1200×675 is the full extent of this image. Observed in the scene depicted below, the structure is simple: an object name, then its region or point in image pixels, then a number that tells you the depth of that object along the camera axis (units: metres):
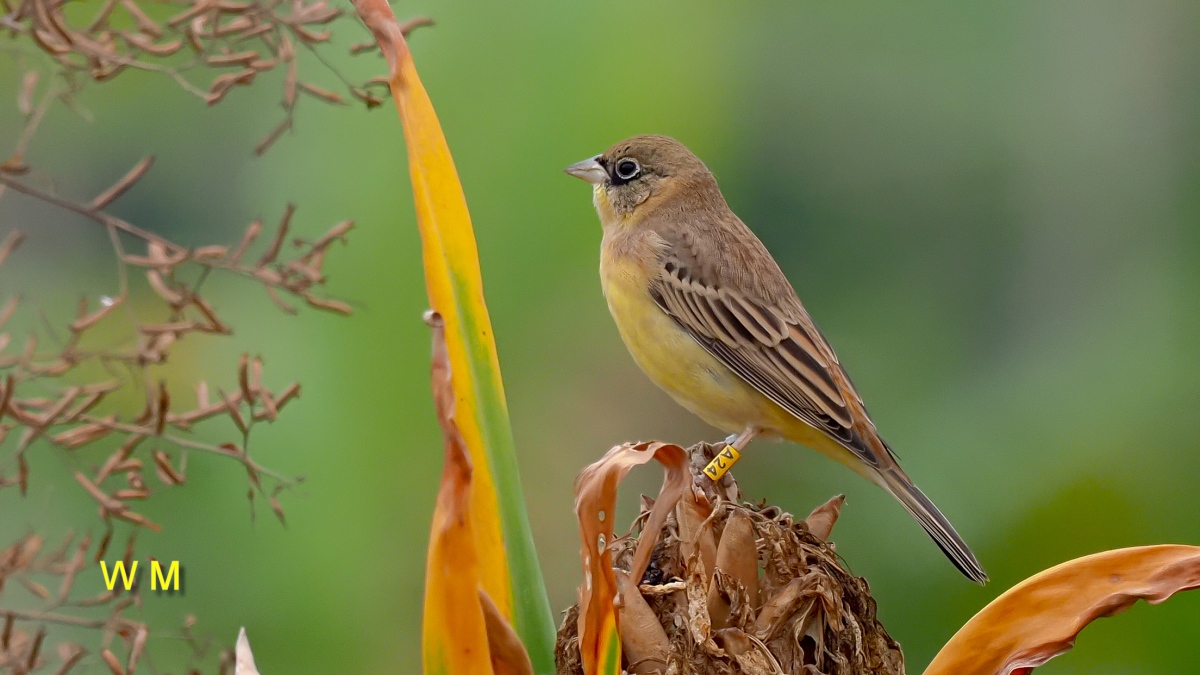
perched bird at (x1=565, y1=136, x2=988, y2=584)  5.47
